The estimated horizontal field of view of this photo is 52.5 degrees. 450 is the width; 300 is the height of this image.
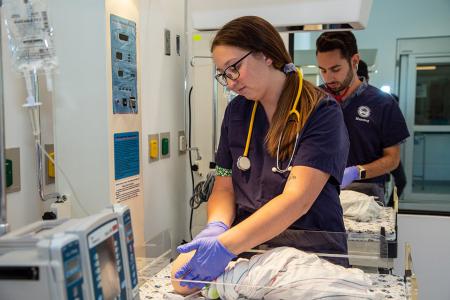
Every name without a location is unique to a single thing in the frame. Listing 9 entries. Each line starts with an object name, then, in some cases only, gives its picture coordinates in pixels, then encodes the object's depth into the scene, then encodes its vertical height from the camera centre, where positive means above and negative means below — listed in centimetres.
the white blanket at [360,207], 221 -46
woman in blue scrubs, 134 -11
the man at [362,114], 256 +0
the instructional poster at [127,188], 215 -36
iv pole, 94 -13
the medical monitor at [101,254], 76 -25
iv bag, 98 +17
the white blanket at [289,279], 111 -42
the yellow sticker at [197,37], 319 +54
